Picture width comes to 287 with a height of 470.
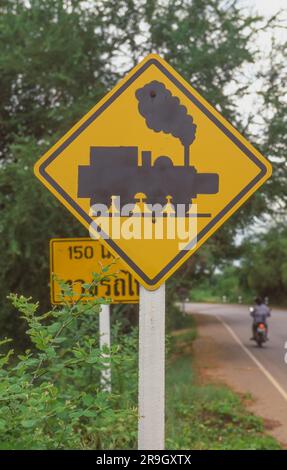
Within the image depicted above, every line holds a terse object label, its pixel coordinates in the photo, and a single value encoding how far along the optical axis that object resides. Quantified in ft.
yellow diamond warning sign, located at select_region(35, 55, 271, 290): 9.35
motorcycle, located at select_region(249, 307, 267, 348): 67.36
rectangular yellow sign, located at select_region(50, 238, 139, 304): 17.26
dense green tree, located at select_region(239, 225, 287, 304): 180.96
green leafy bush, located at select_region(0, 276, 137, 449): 9.06
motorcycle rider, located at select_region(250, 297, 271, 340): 66.84
